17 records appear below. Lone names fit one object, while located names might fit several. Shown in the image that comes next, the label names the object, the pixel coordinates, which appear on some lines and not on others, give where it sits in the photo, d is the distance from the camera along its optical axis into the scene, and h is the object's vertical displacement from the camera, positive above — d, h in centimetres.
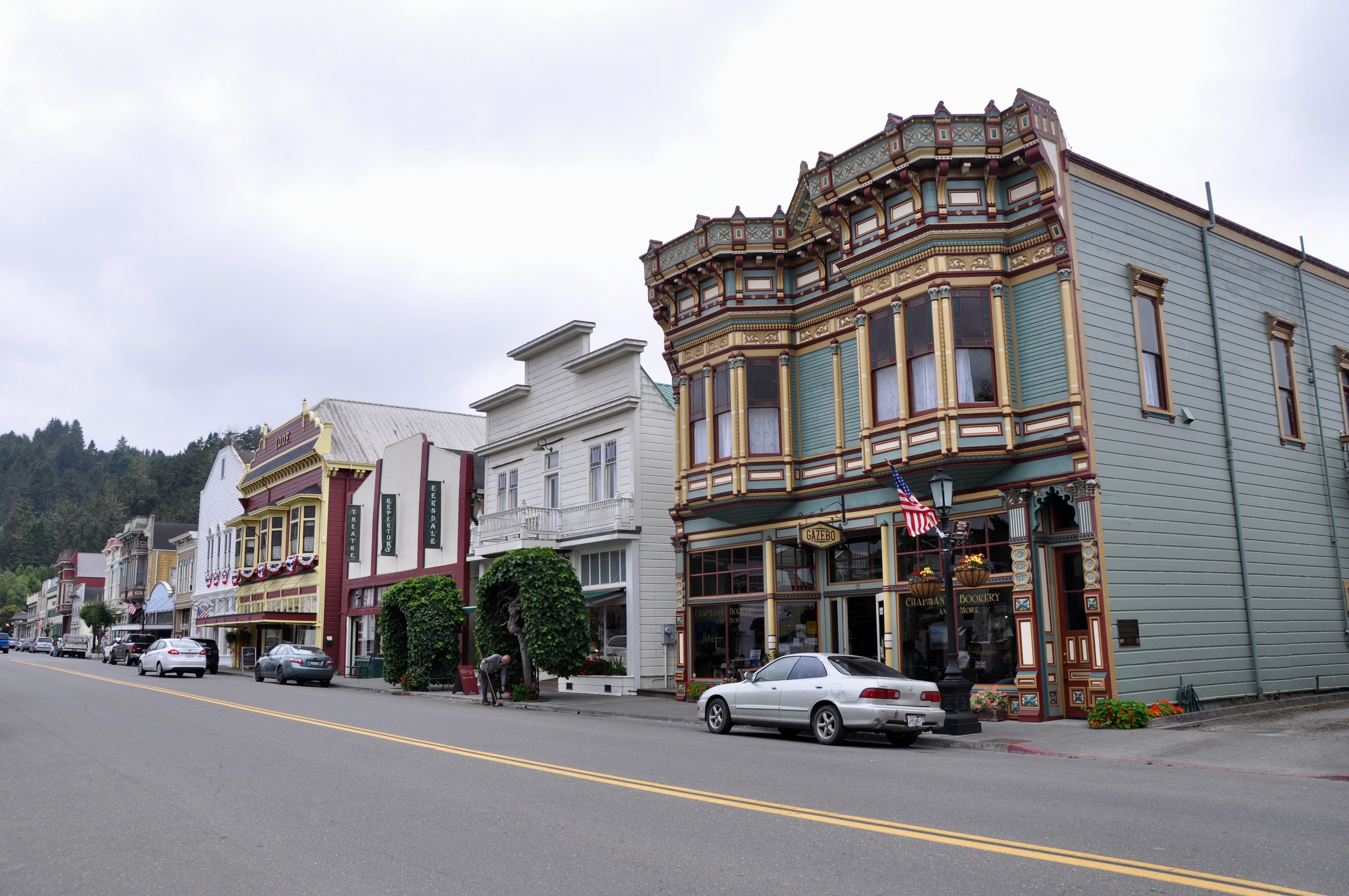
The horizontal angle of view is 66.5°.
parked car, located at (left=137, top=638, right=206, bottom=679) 3825 -86
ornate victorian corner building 1791 +389
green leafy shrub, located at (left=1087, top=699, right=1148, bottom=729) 1628 -160
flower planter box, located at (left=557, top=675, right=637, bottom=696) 2742 -163
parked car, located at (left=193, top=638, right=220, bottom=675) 4378 -97
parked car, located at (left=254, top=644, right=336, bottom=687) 3528 -115
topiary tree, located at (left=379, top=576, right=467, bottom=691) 3052 +1
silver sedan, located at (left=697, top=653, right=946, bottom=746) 1491 -122
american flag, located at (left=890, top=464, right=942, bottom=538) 1812 +178
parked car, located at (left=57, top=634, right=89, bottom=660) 7425 -66
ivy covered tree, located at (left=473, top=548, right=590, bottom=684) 2573 +42
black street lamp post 1595 -89
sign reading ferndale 3672 +396
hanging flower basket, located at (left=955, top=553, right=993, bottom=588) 1752 +75
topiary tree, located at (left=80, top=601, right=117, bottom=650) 8388 +166
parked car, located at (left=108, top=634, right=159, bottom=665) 5012 -61
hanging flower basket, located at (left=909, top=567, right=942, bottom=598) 1795 +57
